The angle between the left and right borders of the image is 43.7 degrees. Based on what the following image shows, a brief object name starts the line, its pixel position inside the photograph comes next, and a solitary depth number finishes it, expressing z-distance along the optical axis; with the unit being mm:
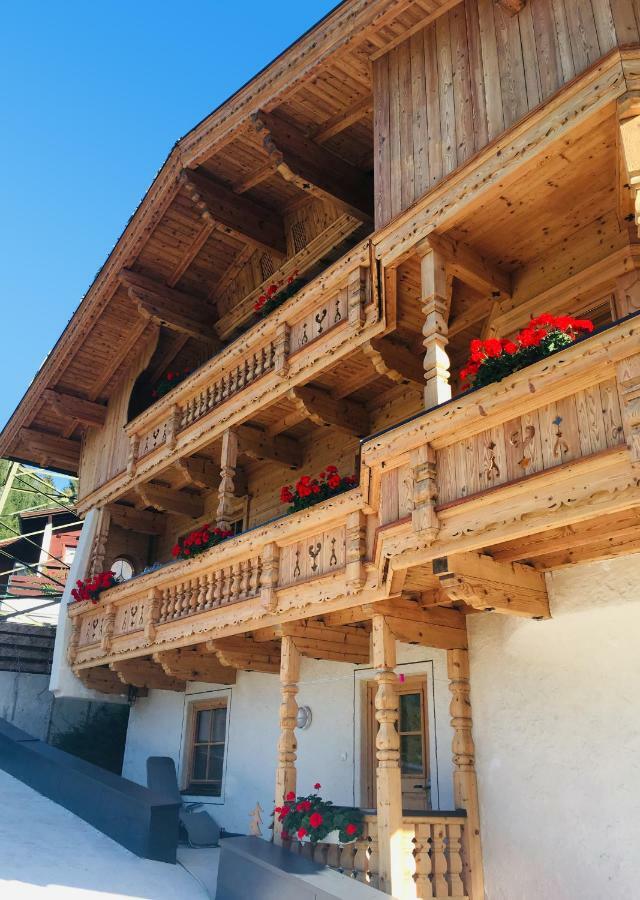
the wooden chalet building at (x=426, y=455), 6684
